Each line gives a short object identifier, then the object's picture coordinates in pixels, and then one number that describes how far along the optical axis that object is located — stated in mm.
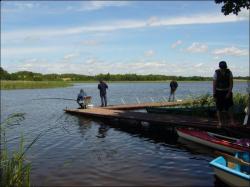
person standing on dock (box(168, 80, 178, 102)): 18862
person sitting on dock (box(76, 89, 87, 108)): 17137
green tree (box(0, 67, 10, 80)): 75258
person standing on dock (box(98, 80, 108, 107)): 16759
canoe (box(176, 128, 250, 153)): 7374
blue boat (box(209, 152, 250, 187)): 5159
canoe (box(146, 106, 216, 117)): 12312
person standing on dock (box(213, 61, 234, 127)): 8423
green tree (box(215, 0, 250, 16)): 10562
